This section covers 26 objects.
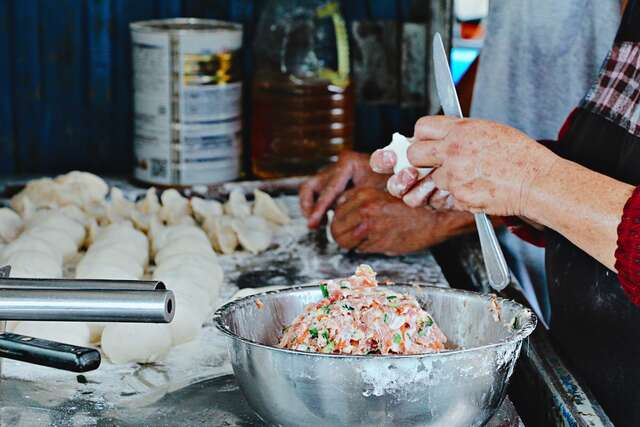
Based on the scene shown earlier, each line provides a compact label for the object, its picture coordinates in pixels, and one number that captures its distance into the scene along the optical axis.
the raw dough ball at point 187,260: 1.99
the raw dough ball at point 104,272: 1.89
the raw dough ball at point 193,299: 1.74
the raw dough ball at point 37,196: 2.46
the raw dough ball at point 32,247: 2.01
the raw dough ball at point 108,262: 1.94
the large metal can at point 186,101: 2.67
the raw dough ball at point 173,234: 2.23
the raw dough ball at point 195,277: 1.88
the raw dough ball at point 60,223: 2.22
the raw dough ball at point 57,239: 2.11
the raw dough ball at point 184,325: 1.67
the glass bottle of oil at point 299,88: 2.93
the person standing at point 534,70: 2.26
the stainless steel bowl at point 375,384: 1.20
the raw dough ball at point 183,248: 2.10
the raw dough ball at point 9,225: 2.25
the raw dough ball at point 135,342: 1.58
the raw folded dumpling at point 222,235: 2.28
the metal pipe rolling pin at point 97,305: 1.07
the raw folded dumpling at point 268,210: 2.51
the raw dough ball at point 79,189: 2.51
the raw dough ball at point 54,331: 1.63
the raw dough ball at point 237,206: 2.49
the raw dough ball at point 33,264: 1.87
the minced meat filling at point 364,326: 1.32
